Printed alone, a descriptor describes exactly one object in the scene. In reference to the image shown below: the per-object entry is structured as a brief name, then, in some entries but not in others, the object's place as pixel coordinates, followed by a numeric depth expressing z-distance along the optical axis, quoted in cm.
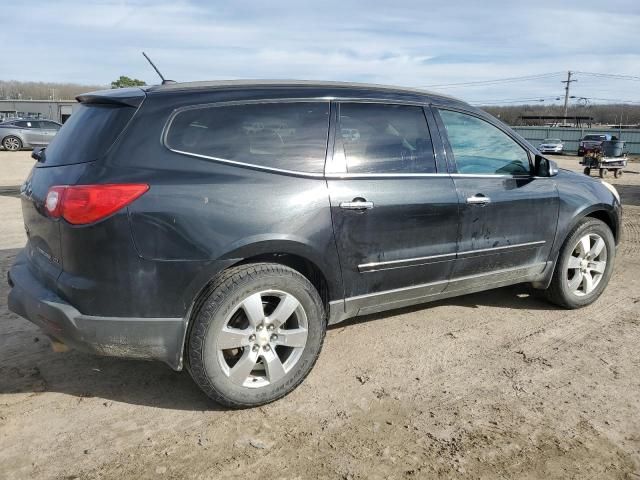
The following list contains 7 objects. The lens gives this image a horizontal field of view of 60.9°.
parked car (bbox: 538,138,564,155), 3759
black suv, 270
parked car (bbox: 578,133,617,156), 3453
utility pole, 7819
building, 5662
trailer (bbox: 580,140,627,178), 1852
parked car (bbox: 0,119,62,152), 2355
